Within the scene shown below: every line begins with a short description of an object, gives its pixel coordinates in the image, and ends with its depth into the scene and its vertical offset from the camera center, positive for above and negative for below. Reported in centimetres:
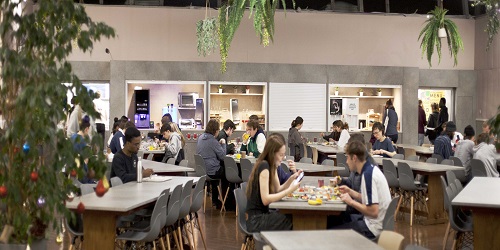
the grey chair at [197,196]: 906 -105
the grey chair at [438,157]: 1348 -86
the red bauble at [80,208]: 480 -63
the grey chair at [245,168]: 1211 -96
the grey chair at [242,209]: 767 -101
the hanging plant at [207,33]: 1631 +145
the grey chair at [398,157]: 1357 -86
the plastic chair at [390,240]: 502 -86
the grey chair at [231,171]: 1252 -104
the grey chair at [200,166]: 1282 -99
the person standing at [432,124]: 1995 -45
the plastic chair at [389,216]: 671 -92
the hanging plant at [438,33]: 1783 +163
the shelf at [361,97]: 2048 +23
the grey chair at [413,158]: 1301 -84
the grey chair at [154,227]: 724 -112
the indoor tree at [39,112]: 460 -6
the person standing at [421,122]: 2097 -42
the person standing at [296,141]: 1741 -78
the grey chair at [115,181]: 873 -85
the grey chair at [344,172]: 1322 -111
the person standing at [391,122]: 1872 -38
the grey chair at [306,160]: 1310 -90
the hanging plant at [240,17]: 1095 +124
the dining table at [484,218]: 730 -103
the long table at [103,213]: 686 -96
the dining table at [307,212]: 712 -95
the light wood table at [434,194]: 1150 -127
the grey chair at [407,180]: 1144 -106
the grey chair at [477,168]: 1148 -89
